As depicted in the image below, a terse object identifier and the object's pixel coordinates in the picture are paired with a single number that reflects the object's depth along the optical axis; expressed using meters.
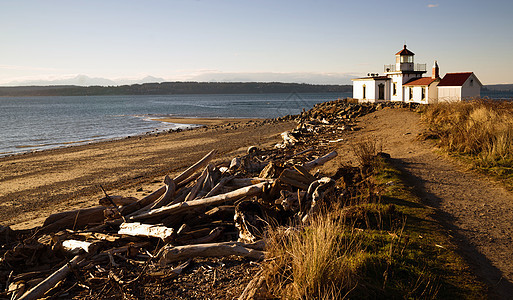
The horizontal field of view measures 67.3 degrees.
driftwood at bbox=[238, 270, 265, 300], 4.51
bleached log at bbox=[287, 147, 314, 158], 14.75
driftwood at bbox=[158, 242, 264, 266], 5.96
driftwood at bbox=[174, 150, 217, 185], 9.65
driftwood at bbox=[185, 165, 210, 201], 8.49
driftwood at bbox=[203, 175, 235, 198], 8.52
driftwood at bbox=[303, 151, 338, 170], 10.66
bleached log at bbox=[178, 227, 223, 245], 6.78
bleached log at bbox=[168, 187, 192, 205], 8.52
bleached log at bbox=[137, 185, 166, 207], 8.57
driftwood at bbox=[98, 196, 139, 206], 8.23
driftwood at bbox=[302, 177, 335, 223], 7.22
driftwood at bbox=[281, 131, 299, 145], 20.72
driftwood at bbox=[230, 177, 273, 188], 8.97
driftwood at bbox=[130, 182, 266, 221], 7.75
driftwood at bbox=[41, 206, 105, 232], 8.07
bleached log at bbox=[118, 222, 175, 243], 6.65
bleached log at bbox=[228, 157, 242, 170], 11.09
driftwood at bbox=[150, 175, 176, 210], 8.38
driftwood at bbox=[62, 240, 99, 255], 6.48
